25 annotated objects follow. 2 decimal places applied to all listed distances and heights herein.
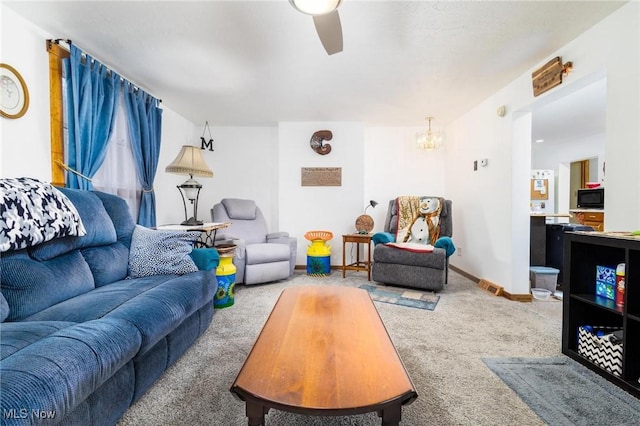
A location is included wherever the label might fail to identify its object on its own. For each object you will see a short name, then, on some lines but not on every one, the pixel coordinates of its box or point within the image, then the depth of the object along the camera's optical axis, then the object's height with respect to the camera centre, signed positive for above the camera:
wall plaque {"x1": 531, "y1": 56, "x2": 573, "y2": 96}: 2.20 +1.08
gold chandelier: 3.98 +0.95
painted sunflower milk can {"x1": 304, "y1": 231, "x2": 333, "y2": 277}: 3.77 -0.65
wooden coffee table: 0.81 -0.55
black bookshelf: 1.64 -0.52
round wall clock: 1.78 +0.73
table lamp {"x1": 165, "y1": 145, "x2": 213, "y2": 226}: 2.89 +0.39
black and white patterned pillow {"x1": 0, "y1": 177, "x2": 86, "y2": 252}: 1.22 -0.04
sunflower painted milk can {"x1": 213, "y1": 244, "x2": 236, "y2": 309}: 2.55 -0.68
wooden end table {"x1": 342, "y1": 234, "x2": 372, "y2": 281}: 3.63 -0.48
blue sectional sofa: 0.81 -0.47
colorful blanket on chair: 3.57 -0.17
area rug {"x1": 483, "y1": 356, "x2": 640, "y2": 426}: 1.23 -0.92
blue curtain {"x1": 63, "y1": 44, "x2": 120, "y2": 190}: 2.16 +0.75
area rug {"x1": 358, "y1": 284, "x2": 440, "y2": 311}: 2.71 -0.94
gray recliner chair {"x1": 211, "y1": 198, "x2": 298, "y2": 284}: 3.22 -0.47
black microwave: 4.25 +0.14
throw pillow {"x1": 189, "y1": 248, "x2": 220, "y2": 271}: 2.02 -0.38
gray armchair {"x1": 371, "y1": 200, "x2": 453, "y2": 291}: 3.05 -0.67
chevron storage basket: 1.50 -0.80
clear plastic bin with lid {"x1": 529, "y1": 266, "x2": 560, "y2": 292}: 3.05 -0.78
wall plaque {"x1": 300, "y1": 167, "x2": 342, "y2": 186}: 4.21 +0.45
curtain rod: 2.09 +1.23
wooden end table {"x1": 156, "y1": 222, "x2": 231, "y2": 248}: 2.76 -0.22
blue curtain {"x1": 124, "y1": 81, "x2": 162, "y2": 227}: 2.84 +0.73
